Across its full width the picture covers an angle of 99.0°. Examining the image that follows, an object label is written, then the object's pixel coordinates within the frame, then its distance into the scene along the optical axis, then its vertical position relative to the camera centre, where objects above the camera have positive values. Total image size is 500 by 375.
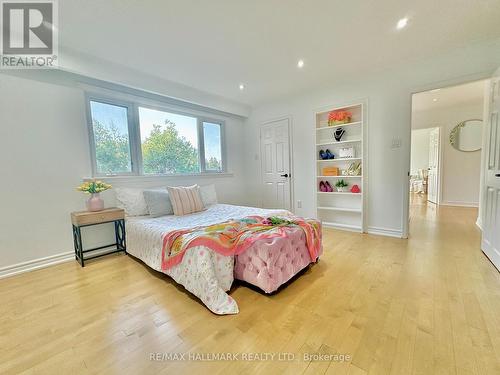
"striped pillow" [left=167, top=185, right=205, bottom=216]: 2.93 -0.37
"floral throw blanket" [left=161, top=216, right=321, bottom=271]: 1.85 -0.58
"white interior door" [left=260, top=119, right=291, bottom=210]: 4.36 +0.16
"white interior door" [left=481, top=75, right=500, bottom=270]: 2.18 -0.21
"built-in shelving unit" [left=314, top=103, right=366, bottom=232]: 3.48 -0.09
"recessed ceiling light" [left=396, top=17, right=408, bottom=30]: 2.05 +1.41
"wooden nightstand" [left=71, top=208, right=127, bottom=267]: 2.47 -0.54
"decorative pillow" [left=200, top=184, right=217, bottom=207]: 3.59 -0.37
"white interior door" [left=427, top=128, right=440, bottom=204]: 5.75 -0.06
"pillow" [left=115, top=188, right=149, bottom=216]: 2.91 -0.36
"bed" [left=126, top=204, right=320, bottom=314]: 1.67 -0.82
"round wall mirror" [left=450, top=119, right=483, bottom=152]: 5.17 +0.73
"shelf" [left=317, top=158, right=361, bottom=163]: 3.58 +0.16
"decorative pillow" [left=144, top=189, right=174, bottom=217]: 2.86 -0.37
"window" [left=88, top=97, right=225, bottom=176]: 2.98 +0.57
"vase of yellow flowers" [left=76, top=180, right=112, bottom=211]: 2.54 -0.17
